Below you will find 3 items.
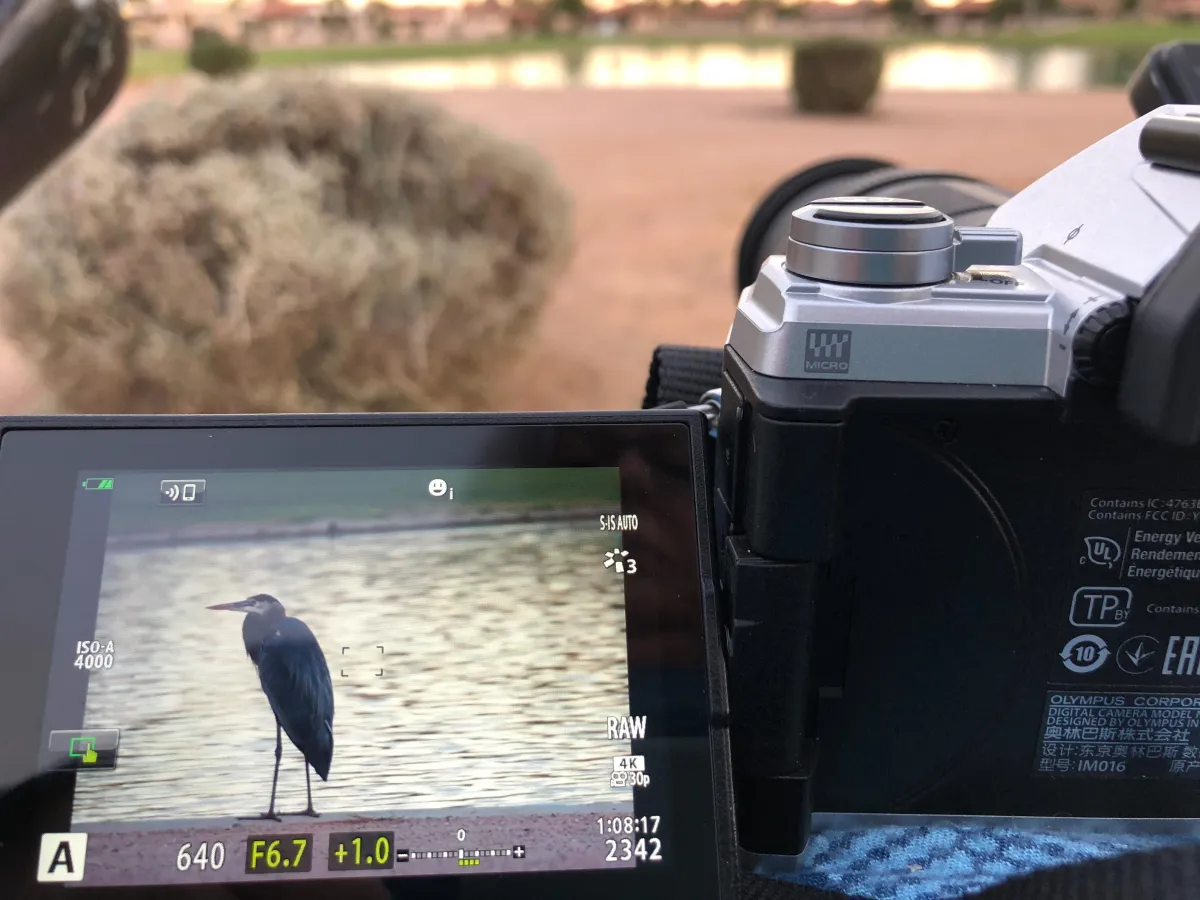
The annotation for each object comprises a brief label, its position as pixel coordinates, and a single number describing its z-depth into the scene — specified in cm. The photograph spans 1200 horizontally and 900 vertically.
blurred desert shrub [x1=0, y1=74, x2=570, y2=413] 45
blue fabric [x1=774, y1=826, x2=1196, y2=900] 12
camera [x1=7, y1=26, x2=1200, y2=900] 11
